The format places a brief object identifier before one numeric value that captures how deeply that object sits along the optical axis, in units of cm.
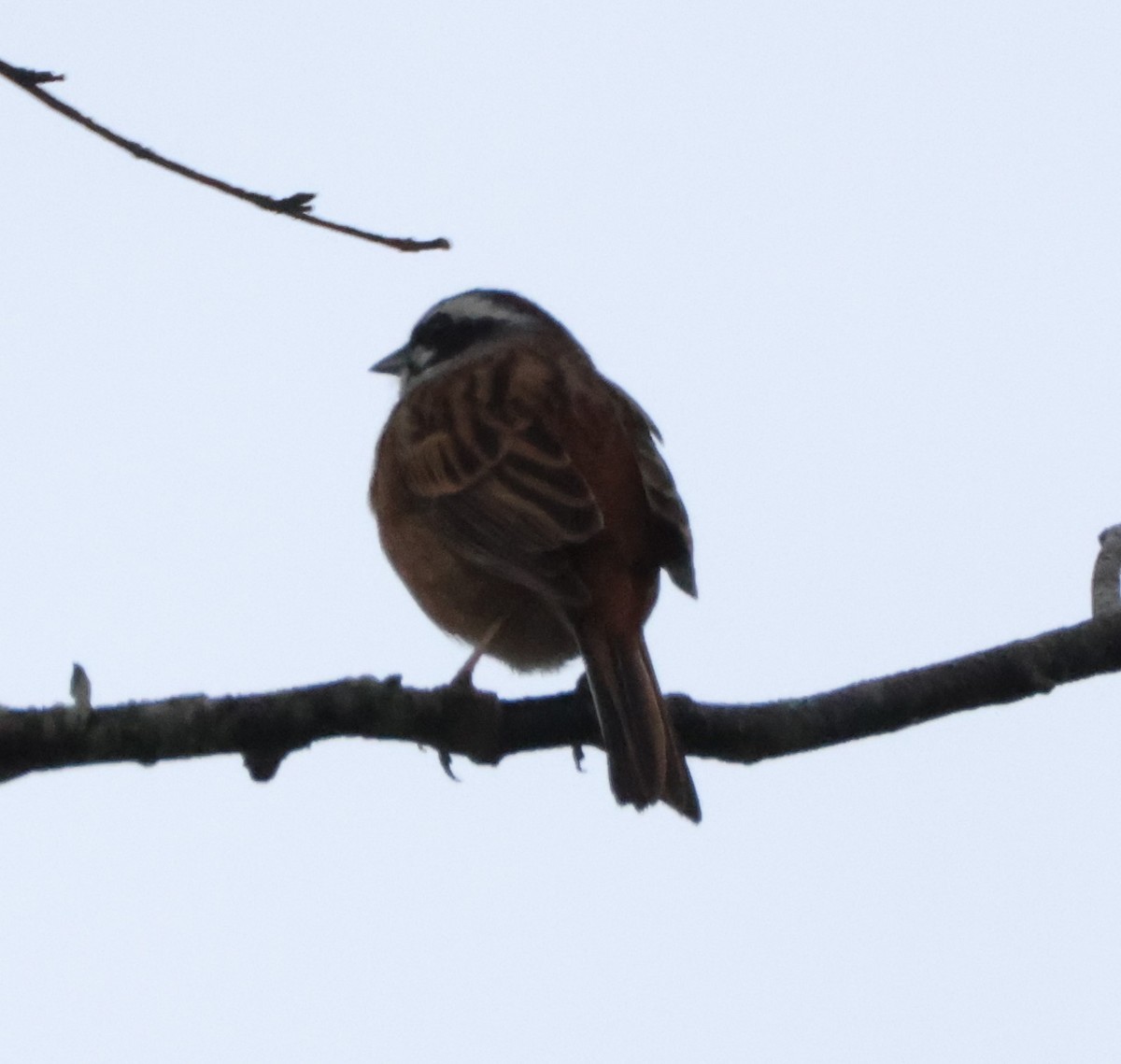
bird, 984
